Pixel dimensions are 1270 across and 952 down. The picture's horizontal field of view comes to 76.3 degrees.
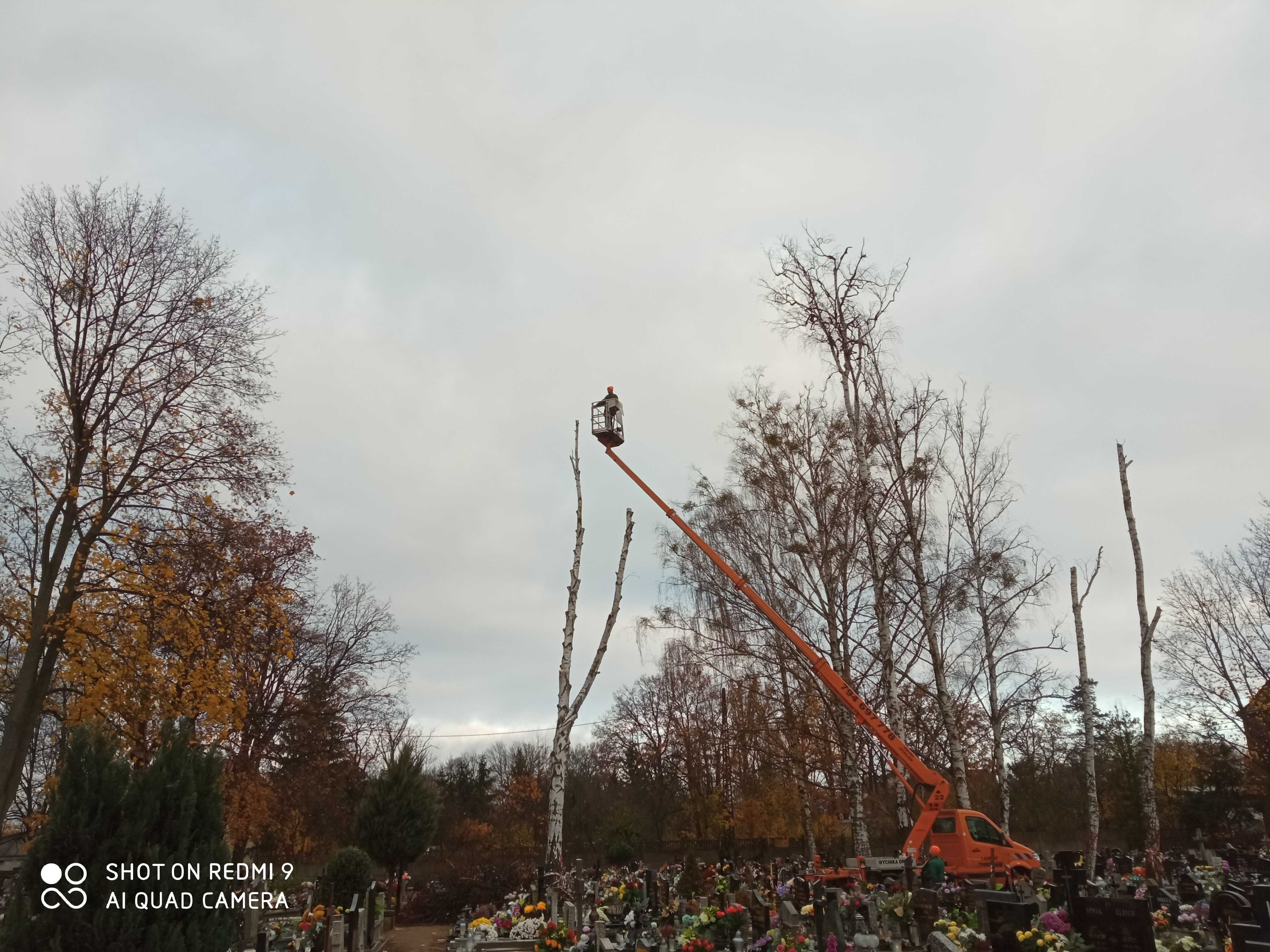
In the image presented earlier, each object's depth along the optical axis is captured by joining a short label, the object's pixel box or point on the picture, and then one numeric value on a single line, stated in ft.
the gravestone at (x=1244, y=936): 22.40
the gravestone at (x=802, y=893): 40.40
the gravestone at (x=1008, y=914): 27.20
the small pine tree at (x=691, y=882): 48.01
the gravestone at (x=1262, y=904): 26.61
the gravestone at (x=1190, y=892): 40.04
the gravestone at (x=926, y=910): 35.19
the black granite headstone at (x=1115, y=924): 26.02
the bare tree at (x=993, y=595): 58.95
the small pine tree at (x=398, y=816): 63.10
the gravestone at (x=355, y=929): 38.86
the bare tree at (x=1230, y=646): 83.30
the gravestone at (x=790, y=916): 35.17
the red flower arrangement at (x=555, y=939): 34.12
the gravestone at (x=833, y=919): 33.71
